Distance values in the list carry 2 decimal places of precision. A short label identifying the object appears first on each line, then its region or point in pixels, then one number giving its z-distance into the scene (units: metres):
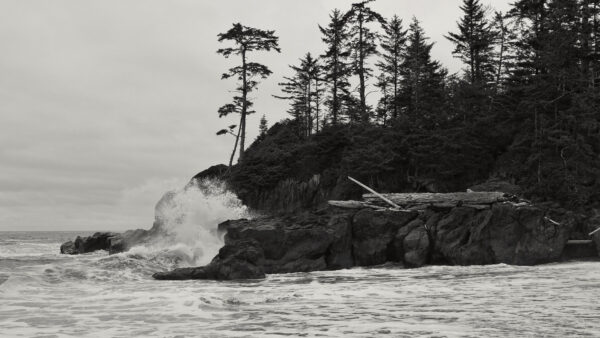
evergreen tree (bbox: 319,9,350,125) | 44.87
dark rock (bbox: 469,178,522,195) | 25.51
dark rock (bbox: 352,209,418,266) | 20.33
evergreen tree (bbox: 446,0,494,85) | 42.34
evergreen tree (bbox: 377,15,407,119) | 45.94
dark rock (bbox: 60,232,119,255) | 37.06
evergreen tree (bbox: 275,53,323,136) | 55.97
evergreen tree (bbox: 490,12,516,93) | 44.27
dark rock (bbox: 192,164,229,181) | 44.53
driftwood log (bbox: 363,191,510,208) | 21.78
